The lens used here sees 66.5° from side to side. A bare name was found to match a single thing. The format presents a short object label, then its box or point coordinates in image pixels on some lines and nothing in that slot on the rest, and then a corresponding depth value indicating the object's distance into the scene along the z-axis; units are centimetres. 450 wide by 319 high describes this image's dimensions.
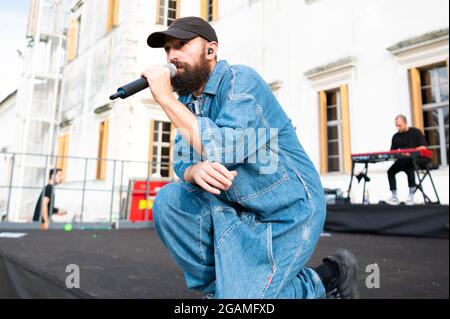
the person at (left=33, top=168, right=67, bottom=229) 486
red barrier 600
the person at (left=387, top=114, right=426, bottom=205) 410
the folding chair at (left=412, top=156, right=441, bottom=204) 377
